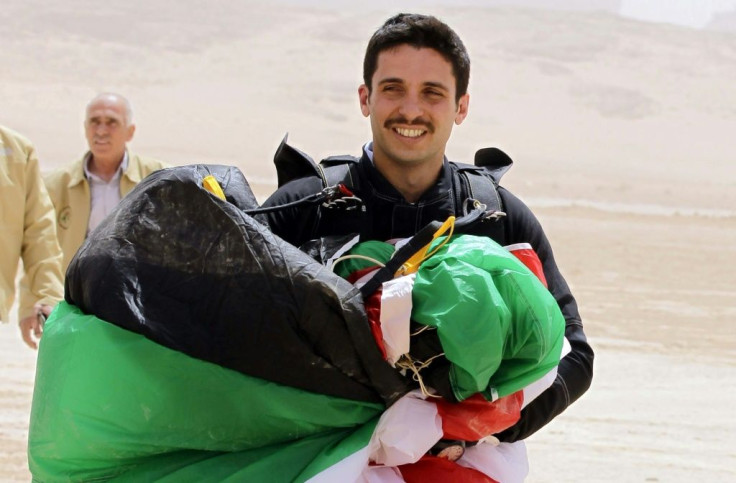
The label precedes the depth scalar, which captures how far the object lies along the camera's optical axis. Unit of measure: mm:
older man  7016
